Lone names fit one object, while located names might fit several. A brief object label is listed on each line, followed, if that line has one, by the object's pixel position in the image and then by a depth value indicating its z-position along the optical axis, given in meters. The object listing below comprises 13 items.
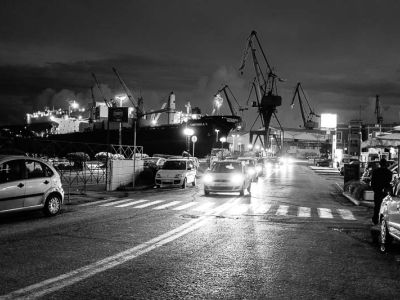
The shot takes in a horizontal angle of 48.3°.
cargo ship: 99.69
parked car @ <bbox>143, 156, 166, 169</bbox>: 37.41
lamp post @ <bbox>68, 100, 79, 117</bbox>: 147.61
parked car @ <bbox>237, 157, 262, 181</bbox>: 31.24
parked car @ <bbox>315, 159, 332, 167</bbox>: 75.17
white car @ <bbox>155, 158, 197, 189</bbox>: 24.55
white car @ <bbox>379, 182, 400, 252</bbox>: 8.07
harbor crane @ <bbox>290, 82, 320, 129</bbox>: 133.07
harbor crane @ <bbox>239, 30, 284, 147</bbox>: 113.00
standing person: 11.48
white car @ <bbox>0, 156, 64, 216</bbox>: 11.16
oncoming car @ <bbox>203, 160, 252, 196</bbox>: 20.42
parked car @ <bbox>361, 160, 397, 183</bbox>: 27.27
